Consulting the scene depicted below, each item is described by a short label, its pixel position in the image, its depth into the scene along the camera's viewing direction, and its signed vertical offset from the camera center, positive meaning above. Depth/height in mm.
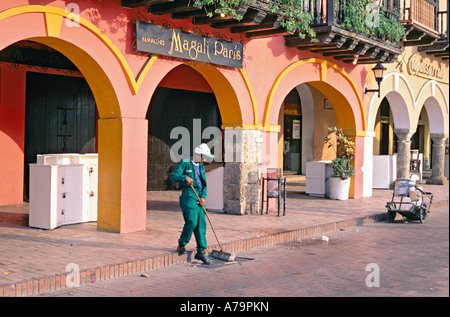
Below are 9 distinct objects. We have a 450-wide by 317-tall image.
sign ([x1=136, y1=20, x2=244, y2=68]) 9523 +1899
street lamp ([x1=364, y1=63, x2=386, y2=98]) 14680 +2106
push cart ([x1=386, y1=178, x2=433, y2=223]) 11766 -1107
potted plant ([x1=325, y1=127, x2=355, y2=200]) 14906 -464
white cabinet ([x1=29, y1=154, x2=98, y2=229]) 9484 -772
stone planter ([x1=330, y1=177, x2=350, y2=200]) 15008 -1001
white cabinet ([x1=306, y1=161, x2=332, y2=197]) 15648 -759
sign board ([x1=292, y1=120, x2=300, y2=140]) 20961 +793
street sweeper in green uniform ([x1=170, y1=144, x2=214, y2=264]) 7590 -711
